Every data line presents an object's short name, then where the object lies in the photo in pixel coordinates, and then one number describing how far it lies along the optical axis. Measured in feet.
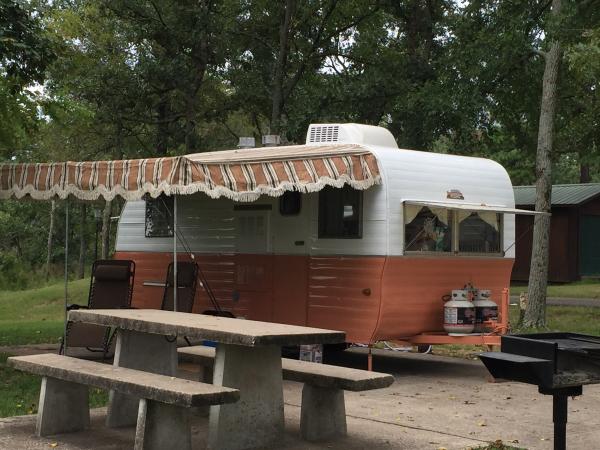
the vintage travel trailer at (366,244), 33.09
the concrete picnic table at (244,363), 20.16
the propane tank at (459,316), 34.30
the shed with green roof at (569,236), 87.71
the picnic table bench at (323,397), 22.27
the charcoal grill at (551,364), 15.25
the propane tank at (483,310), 35.14
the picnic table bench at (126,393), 18.69
